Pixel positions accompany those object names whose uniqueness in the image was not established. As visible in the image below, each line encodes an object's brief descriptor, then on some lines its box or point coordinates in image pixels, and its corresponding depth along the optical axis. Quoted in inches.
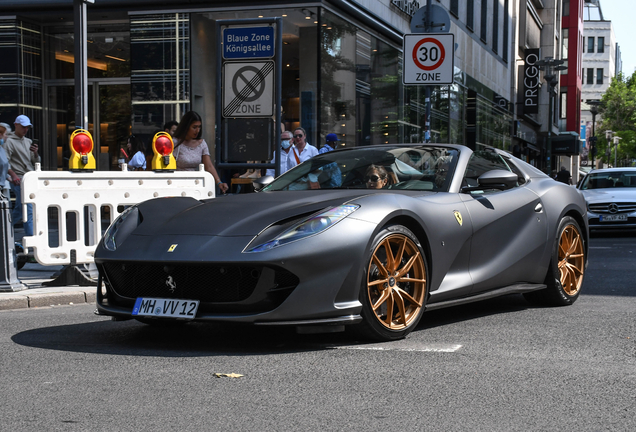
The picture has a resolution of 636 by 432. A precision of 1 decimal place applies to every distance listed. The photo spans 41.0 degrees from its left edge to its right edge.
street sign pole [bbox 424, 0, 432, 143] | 464.1
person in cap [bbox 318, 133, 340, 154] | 558.3
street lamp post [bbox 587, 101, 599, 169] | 2244.1
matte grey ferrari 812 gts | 180.2
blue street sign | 380.8
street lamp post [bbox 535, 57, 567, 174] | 1430.6
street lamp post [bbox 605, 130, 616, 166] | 3312.0
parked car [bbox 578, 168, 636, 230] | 650.8
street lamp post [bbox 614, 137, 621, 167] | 3439.2
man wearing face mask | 513.4
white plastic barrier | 299.1
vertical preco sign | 1797.5
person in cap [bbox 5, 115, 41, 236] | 461.7
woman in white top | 391.5
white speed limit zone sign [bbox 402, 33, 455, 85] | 466.0
